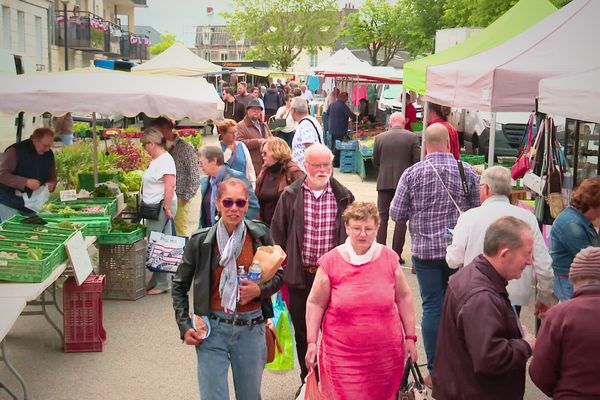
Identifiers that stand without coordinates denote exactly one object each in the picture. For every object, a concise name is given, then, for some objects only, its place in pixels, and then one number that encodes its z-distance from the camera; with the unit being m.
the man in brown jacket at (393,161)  10.92
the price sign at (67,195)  10.27
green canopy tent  11.73
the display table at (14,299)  5.93
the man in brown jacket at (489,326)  4.09
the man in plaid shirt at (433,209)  6.81
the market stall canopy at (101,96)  9.29
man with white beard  6.27
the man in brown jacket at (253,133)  12.45
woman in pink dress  4.92
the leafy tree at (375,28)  70.12
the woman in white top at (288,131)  20.00
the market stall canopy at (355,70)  22.64
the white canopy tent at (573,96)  5.92
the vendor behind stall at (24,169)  9.70
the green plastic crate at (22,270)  6.70
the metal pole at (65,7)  37.80
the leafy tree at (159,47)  101.39
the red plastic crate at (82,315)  7.75
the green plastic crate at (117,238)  9.41
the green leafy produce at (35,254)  6.96
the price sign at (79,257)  7.54
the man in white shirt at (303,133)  11.09
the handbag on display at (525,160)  9.00
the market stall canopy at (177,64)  21.61
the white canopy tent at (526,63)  8.38
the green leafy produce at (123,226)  9.67
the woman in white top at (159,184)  9.55
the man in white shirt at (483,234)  5.67
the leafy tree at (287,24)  88.62
